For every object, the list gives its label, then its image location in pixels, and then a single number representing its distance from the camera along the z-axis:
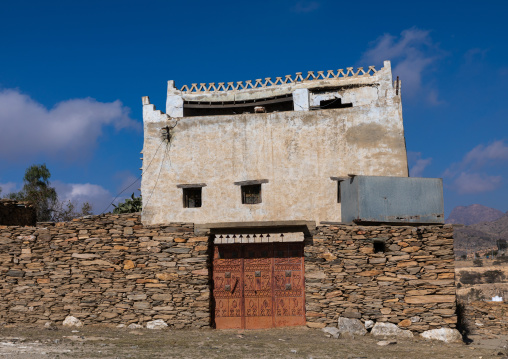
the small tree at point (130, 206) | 25.22
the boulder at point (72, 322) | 13.42
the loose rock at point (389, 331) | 12.44
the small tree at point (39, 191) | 30.34
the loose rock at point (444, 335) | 12.26
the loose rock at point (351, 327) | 12.58
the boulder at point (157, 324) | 13.30
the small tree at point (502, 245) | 62.06
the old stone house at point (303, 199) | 12.88
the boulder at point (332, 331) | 12.37
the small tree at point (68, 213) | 29.70
